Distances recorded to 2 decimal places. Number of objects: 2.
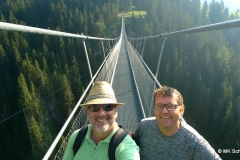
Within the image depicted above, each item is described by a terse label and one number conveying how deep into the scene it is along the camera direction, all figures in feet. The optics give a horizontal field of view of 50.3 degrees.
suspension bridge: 5.45
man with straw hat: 5.20
